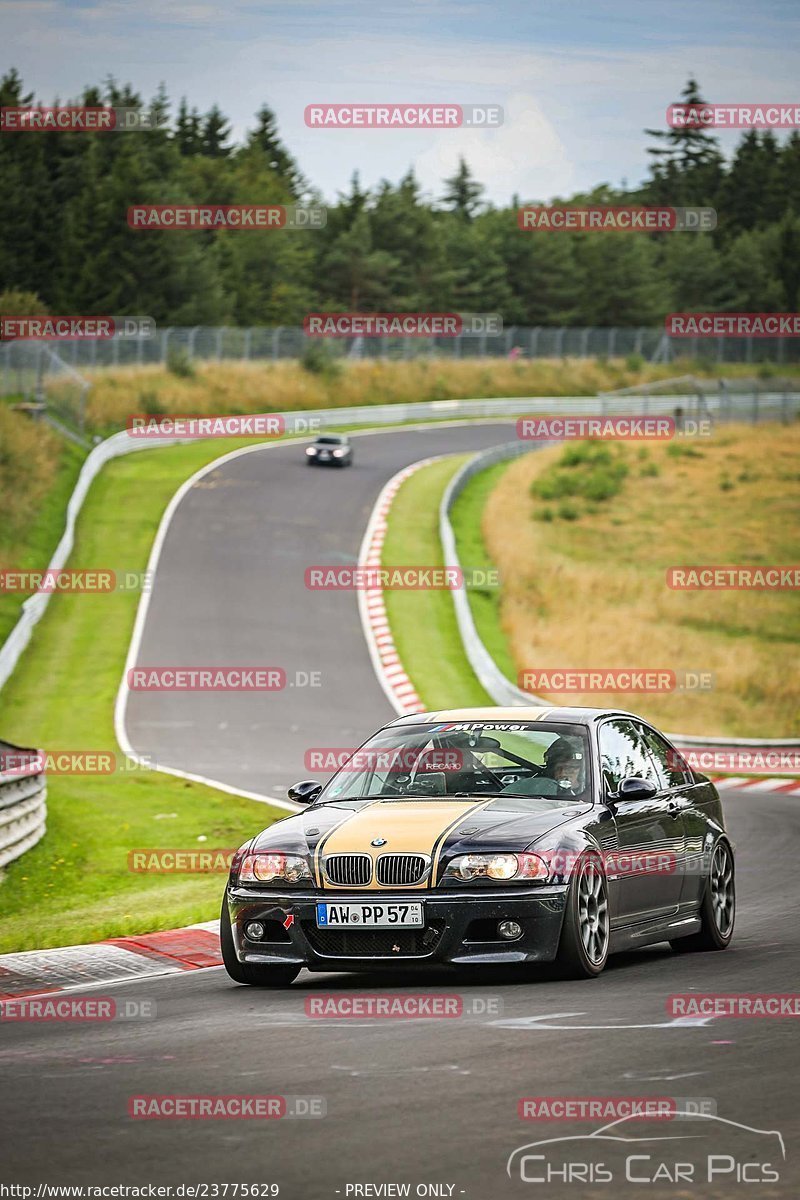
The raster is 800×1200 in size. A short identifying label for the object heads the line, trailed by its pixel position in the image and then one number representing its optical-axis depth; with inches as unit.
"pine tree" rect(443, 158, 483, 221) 6018.7
